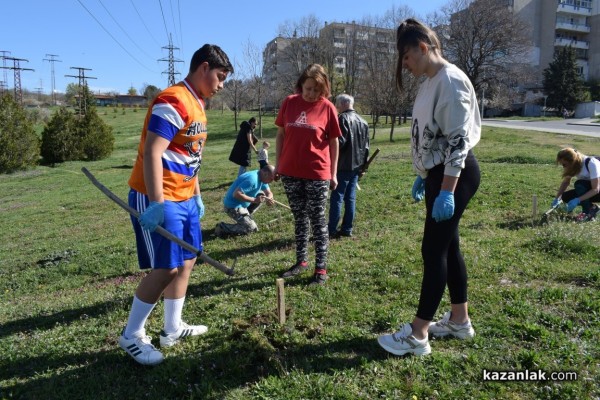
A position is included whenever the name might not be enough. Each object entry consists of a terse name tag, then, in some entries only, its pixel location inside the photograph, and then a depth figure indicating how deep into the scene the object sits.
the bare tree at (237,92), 43.05
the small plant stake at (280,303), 3.51
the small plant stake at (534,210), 6.85
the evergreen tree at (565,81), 51.91
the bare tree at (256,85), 41.38
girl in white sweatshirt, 2.76
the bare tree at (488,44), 44.34
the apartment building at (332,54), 52.09
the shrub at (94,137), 30.39
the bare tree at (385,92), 29.84
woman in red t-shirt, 4.67
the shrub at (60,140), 29.73
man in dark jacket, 6.52
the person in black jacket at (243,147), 12.35
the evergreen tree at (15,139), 25.86
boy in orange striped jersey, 2.94
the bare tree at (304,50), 53.06
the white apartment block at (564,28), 66.38
